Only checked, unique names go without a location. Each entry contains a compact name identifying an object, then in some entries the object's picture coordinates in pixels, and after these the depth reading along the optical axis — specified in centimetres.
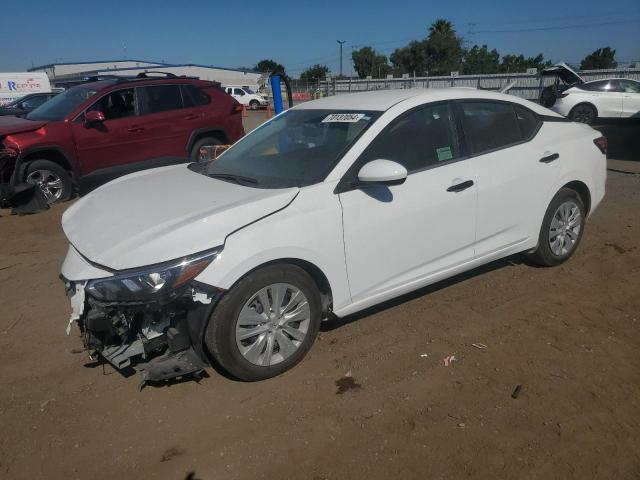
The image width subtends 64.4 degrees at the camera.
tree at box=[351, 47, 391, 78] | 6988
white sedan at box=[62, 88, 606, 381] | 281
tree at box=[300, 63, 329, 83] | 7221
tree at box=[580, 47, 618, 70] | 5805
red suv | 741
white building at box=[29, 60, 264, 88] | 5906
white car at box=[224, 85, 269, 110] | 3734
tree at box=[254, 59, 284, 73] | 8696
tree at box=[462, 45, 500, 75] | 5459
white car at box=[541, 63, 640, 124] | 1544
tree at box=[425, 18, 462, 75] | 5834
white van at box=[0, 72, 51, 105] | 2916
